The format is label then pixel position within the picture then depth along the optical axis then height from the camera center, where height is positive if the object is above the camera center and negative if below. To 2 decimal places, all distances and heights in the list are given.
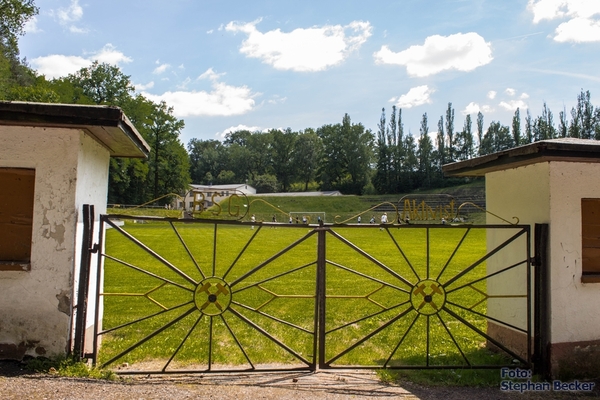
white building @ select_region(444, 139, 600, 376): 5.39 -0.22
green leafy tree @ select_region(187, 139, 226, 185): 105.12 +15.60
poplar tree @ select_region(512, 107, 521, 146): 83.00 +20.56
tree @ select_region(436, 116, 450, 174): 86.56 +18.23
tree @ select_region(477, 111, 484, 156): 88.62 +22.30
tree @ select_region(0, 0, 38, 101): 30.89 +14.15
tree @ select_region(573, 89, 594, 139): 76.62 +21.94
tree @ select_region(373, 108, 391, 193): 85.25 +13.50
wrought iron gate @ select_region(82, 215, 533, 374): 5.49 -1.59
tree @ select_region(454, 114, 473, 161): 87.94 +18.89
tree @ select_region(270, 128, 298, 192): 102.94 +17.64
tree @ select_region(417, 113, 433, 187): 83.56 +15.09
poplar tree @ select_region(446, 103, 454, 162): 87.62 +21.46
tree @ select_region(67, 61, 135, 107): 46.72 +15.37
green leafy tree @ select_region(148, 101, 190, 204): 53.50 +9.28
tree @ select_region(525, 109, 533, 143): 83.88 +21.19
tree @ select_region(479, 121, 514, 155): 84.56 +19.22
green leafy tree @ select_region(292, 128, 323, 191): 101.69 +17.67
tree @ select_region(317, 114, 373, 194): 91.12 +16.11
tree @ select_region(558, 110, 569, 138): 78.81 +20.53
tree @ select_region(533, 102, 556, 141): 79.44 +20.54
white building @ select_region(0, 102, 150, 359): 4.89 -0.11
